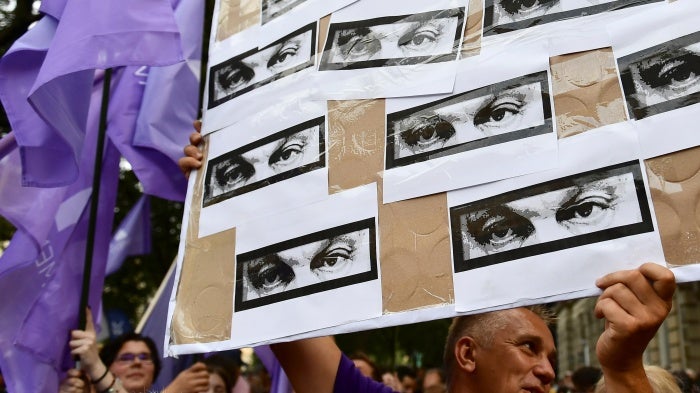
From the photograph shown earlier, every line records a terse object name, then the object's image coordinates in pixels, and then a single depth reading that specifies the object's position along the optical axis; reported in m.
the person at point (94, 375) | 3.83
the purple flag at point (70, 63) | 3.31
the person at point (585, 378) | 6.54
